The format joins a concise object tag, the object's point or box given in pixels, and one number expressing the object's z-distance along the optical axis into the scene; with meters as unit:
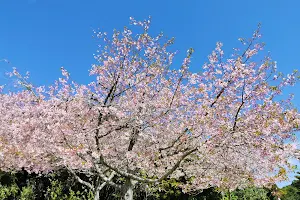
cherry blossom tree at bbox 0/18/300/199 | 6.29
